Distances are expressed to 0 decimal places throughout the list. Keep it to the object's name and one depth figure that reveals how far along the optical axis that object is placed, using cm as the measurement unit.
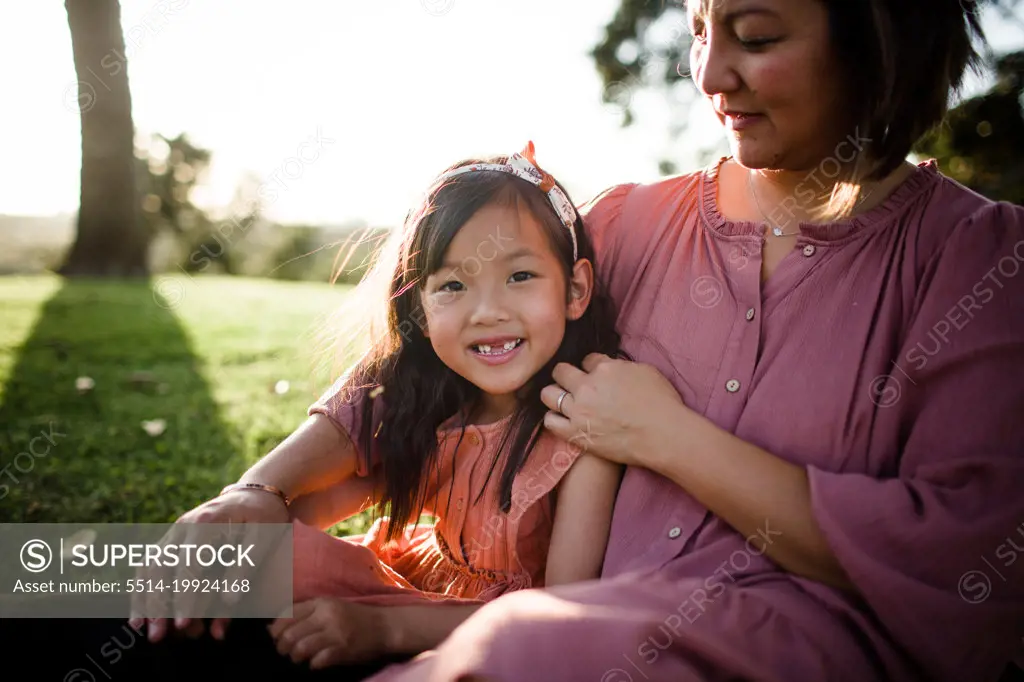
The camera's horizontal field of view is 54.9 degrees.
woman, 54
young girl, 68
